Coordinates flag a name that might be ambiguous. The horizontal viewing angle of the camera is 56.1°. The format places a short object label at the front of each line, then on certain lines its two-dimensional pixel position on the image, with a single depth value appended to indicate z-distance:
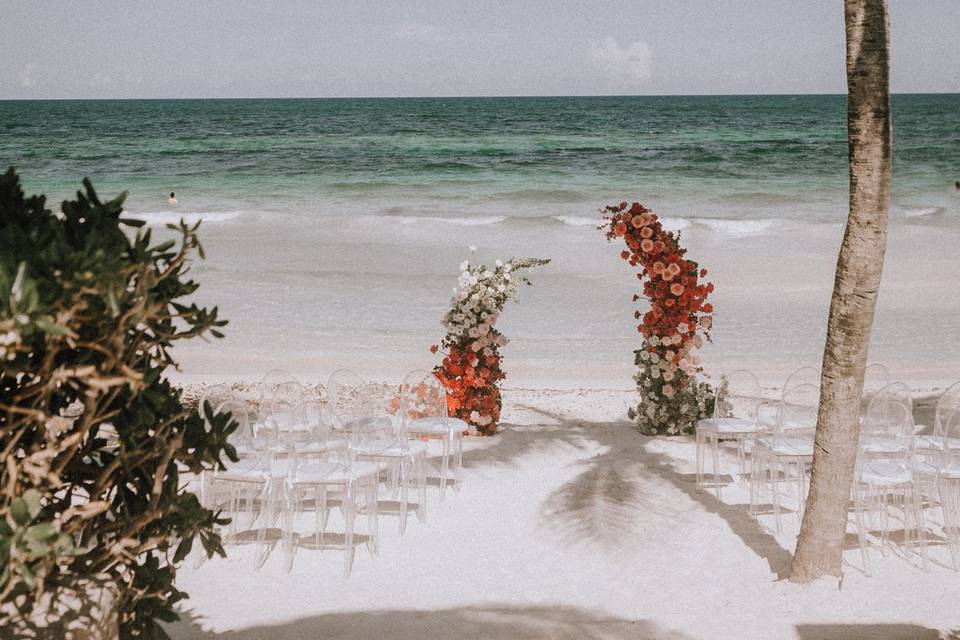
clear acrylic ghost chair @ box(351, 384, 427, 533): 6.05
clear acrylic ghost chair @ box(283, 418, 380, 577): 5.29
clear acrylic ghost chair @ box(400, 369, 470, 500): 6.70
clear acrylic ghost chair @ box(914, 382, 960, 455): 5.86
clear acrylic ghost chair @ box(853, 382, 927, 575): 5.35
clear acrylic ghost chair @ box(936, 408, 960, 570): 5.34
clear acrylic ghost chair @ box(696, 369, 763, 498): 6.63
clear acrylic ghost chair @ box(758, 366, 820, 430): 6.86
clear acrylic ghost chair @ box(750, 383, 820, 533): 5.79
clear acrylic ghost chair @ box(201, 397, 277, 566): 5.39
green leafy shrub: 2.22
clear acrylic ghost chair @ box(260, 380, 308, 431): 6.24
